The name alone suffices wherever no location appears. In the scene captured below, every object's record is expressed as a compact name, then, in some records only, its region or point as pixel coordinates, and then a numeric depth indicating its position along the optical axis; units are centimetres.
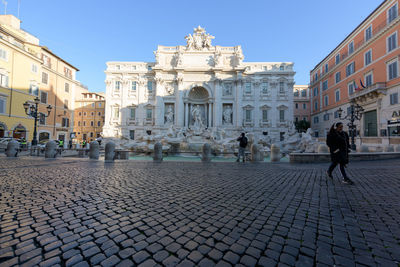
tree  3762
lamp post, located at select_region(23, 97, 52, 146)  1400
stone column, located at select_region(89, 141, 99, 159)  1107
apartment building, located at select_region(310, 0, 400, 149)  1912
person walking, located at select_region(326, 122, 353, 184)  488
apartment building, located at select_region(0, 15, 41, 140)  2186
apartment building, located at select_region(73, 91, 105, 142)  4828
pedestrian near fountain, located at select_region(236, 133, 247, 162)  1006
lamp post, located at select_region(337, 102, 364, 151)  1427
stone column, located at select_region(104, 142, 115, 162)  1045
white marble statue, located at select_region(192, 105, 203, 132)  2817
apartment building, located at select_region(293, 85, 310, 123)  4411
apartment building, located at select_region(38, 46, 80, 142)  2760
